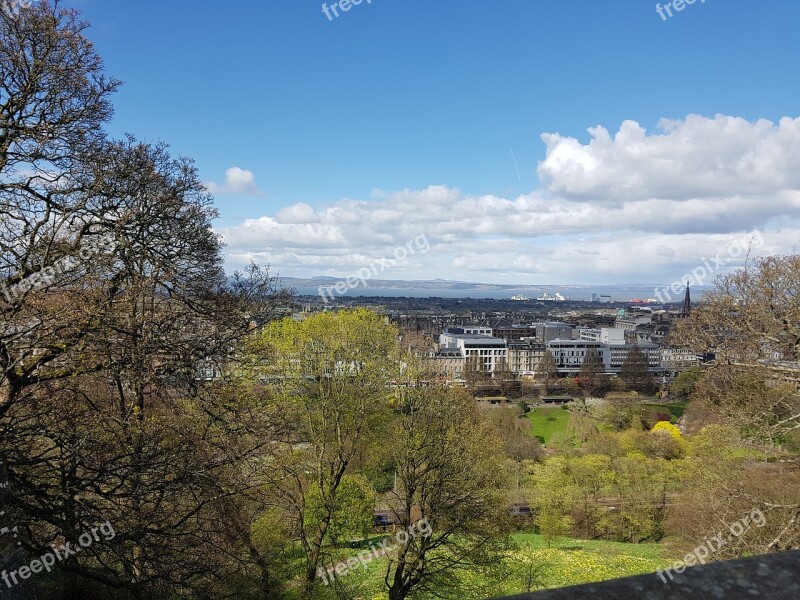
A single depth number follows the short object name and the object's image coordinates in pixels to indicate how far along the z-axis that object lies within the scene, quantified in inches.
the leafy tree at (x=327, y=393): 658.8
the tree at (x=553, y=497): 1016.9
